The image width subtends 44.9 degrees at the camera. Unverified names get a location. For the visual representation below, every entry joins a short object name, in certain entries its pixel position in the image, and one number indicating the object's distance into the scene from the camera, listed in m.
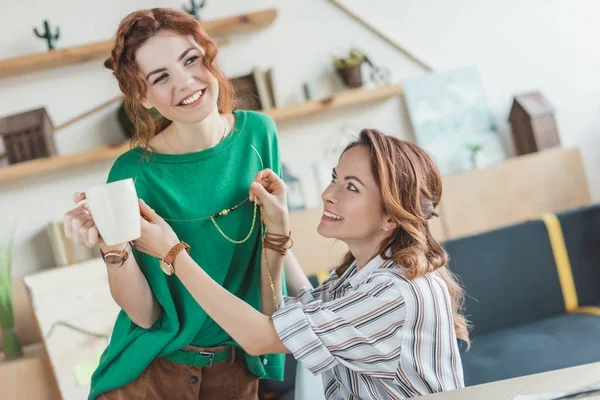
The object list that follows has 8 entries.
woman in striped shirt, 1.25
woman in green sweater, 1.26
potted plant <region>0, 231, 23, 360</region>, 2.83
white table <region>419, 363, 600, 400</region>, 0.93
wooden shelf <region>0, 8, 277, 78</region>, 3.10
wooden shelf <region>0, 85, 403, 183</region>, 3.05
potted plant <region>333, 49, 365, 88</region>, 3.54
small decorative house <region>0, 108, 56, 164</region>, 3.08
